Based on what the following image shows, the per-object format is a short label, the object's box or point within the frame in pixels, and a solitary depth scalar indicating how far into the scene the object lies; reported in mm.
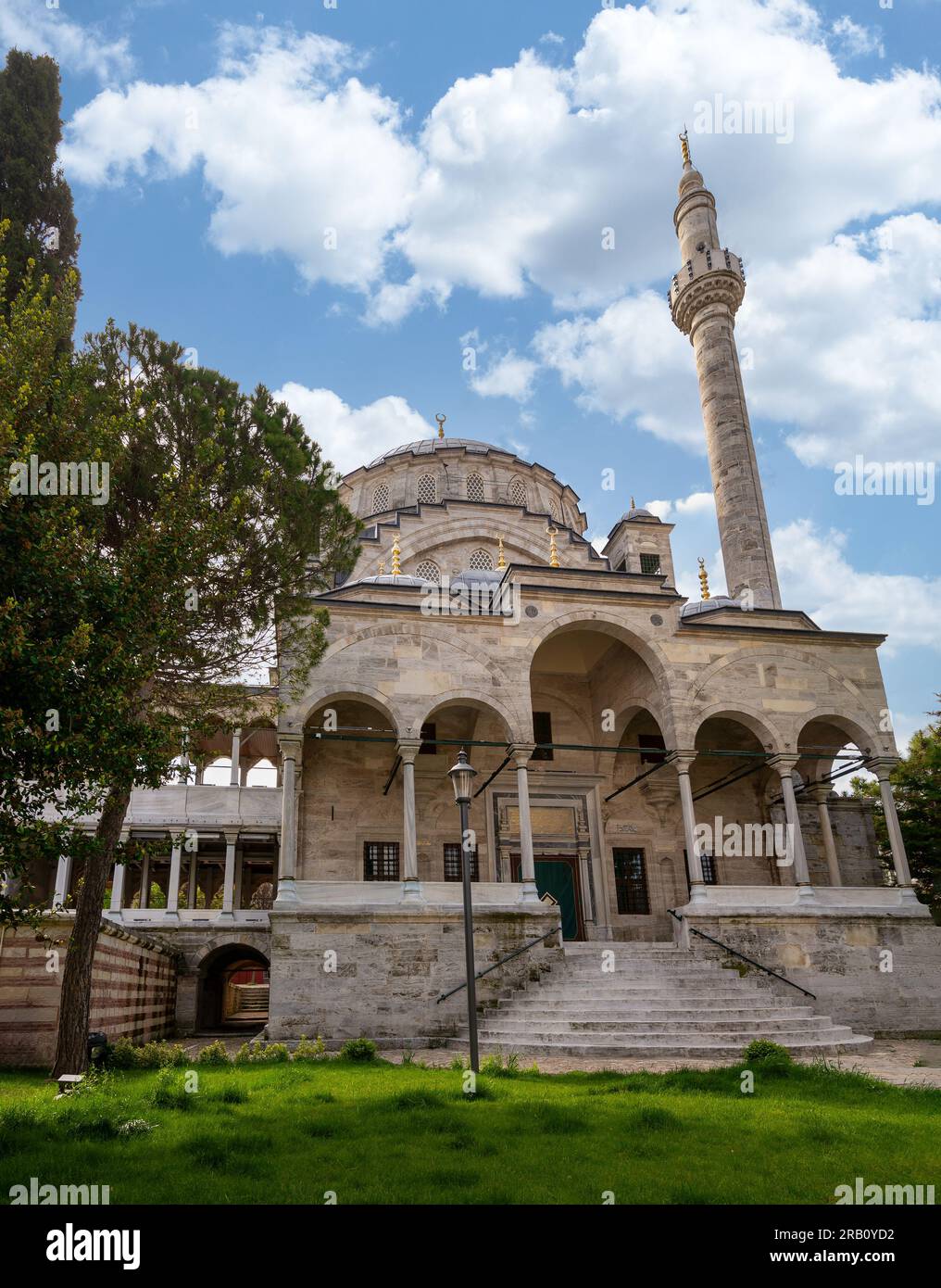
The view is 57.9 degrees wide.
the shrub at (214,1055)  11055
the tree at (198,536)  9148
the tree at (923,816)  23156
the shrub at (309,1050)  12016
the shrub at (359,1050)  11500
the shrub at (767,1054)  9367
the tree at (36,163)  12516
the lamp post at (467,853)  9195
